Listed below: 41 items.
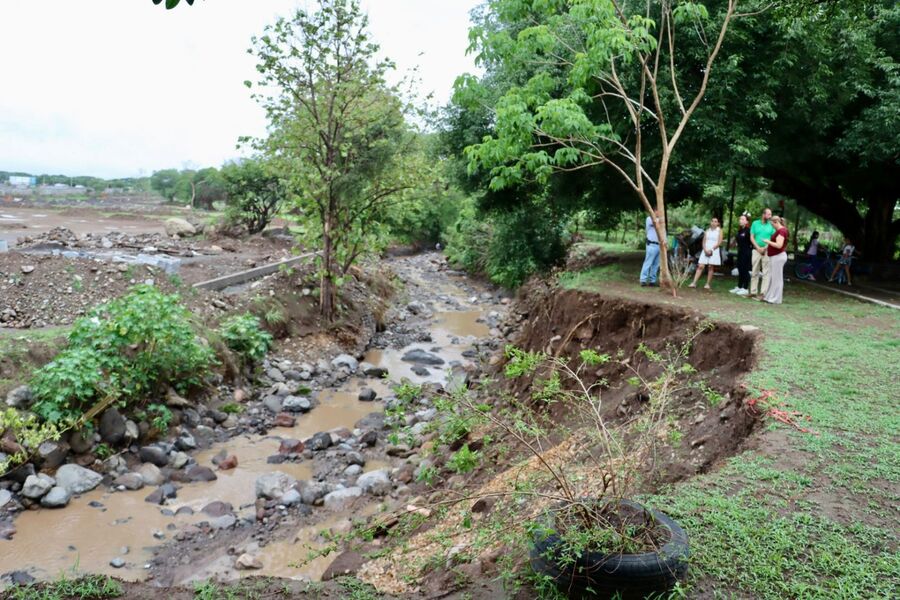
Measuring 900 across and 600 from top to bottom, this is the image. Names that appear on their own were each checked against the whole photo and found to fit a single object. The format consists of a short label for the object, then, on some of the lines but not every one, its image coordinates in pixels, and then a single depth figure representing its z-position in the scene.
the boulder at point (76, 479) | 7.54
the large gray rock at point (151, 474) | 8.10
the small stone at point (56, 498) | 7.21
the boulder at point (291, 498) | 7.75
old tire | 3.17
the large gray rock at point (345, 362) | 13.49
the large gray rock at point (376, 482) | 8.03
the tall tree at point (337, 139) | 13.19
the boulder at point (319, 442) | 9.47
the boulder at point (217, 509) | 7.51
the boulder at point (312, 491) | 7.82
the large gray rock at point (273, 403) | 10.87
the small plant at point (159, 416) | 8.99
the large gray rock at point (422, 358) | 14.80
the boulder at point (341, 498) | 7.78
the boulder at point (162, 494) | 7.67
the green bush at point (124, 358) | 7.96
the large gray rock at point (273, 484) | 7.92
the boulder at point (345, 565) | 5.41
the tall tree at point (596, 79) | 10.26
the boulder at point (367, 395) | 11.87
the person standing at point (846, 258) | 15.99
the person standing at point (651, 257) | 12.42
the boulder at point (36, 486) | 7.19
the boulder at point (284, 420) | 10.39
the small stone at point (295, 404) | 11.04
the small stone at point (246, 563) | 6.40
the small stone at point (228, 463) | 8.73
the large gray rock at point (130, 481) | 7.89
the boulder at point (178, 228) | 20.31
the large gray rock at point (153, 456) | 8.51
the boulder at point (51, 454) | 7.62
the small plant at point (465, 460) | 4.52
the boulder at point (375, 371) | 13.23
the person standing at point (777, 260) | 10.99
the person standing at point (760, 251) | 11.29
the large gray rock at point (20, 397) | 7.82
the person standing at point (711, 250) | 12.20
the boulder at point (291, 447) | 9.33
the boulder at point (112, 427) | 8.38
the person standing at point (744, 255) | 12.23
